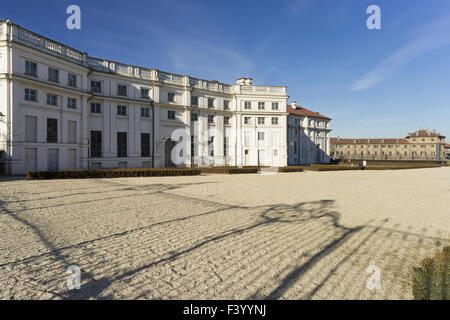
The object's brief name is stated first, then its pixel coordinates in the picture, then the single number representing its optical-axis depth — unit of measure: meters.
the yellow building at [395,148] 97.19
